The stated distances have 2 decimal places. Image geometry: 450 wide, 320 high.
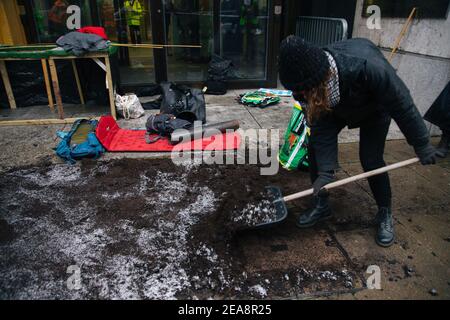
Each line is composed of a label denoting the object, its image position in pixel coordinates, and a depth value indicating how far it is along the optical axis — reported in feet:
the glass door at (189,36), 20.92
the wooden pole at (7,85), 17.53
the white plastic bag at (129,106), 17.24
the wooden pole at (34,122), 16.48
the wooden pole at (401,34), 15.22
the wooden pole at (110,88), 15.98
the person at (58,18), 19.66
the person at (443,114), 11.69
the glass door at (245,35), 21.65
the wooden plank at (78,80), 18.49
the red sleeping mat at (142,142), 13.97
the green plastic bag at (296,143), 11.85
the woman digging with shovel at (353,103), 6.34
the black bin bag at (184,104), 15.89
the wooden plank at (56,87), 15.46
